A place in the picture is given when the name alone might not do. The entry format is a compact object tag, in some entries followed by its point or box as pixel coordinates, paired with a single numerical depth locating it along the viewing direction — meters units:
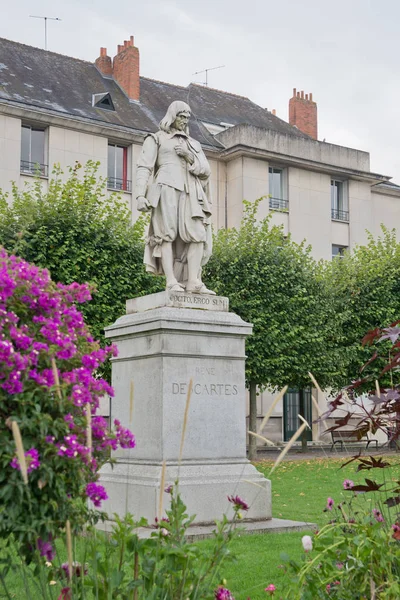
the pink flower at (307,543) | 3.68
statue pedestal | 8.59
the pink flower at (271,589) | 3.74
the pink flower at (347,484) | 4.76
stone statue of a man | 9.66
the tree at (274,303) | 24.75
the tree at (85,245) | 21.62
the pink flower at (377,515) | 4.67
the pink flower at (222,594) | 3.41
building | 30.00
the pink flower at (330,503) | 4.86
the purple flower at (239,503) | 3.62
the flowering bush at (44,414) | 3.54
